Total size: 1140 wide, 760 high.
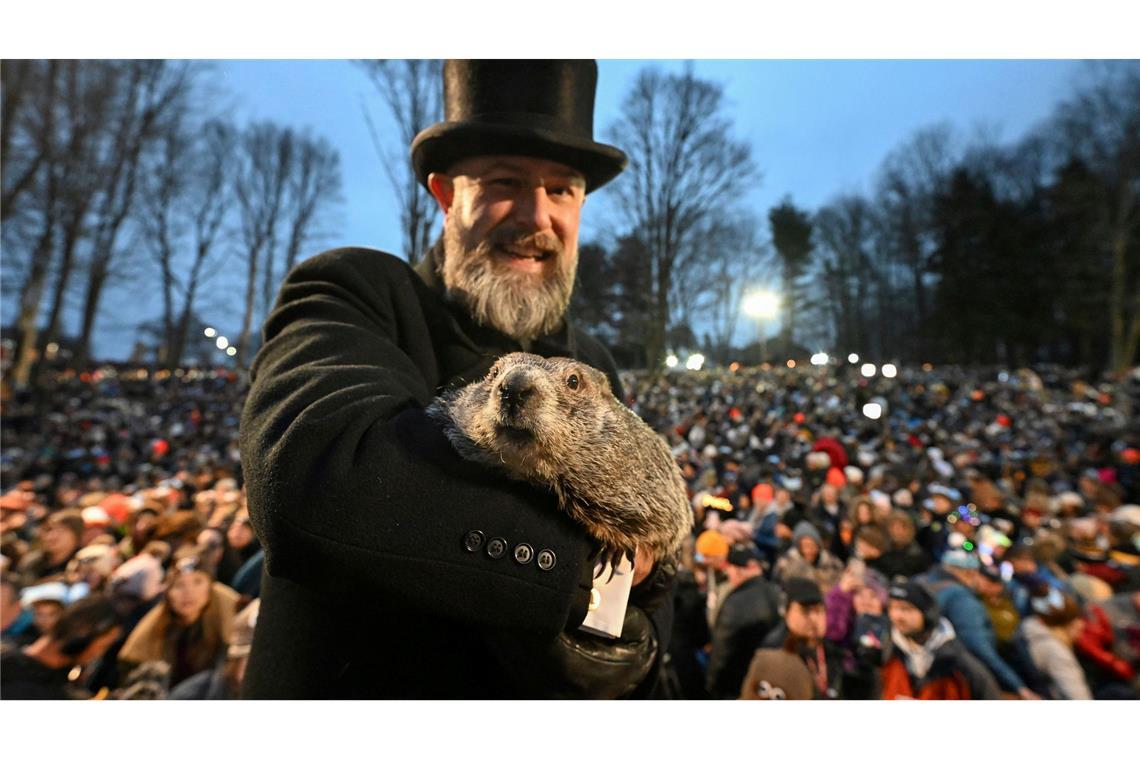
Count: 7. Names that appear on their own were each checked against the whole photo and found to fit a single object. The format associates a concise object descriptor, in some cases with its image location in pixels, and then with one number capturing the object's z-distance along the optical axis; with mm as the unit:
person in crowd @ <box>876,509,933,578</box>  4227
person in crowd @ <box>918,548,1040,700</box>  3566
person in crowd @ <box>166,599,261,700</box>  3621
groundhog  912
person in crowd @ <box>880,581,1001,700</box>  3409
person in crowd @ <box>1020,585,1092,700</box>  3492
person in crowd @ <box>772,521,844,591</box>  4125
